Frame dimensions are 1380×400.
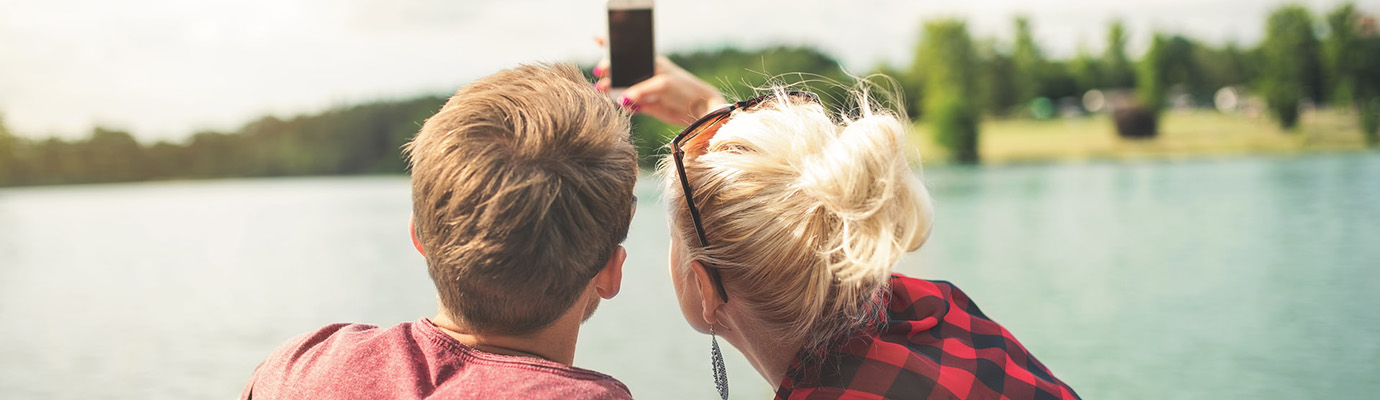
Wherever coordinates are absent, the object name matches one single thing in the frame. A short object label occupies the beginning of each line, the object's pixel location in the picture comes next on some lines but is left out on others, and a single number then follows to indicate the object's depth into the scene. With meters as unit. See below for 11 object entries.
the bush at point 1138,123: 42.72
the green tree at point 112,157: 36.84
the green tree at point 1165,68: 49.56
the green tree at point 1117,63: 54.00
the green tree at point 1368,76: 43.62
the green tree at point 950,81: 44.75
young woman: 1.27
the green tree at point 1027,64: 55.28
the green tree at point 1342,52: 45.47
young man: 1.03
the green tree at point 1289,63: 43.22
